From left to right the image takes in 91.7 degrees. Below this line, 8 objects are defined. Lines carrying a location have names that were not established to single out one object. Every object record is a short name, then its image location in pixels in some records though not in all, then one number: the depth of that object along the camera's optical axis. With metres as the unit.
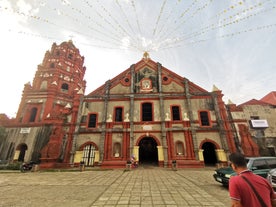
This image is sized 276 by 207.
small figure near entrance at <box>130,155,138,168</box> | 13.62
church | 14.70
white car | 6.08
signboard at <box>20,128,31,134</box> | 17.45
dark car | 6.93
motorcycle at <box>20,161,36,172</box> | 12.91
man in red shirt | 1.84
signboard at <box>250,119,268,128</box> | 16.19
